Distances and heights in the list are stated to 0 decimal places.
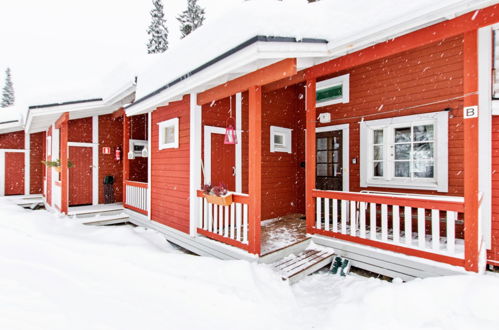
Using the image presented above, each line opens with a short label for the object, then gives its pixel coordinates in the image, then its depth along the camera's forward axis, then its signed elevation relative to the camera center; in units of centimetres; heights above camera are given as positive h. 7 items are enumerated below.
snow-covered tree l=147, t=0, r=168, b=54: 1873 +908
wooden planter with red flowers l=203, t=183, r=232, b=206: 396 -46
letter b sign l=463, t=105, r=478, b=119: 272 +52
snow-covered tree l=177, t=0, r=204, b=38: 1753 +949
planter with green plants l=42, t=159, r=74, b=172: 684 +1
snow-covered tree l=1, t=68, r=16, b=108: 3231 +851
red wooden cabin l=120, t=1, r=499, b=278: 295 +43
